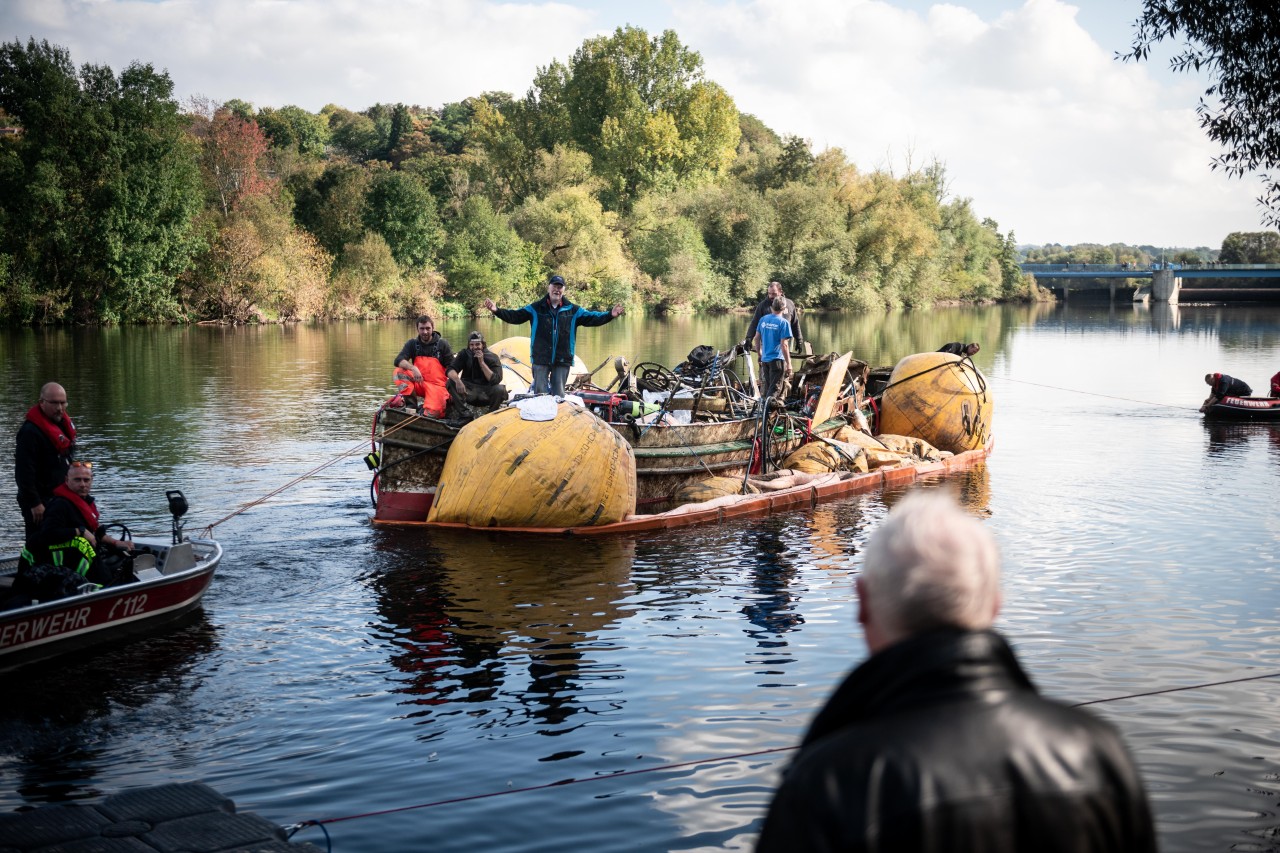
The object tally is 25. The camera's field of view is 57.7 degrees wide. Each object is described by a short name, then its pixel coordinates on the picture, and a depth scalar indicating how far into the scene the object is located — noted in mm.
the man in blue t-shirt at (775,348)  17875
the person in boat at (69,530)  9766
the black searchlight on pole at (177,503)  10594
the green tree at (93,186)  50406
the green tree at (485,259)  72500
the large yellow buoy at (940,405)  21469
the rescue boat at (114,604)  9164
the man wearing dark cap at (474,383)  15102
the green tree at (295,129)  80938
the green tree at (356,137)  118481
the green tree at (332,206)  67625
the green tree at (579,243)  75000
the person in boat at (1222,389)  27047
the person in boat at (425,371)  15336
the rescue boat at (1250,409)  26484
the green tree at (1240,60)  9719
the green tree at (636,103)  93875
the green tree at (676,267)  77312
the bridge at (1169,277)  108375
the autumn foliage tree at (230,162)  62406
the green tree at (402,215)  69625
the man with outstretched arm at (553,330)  16000
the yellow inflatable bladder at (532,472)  13906
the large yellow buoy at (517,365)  20938
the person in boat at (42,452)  10734
